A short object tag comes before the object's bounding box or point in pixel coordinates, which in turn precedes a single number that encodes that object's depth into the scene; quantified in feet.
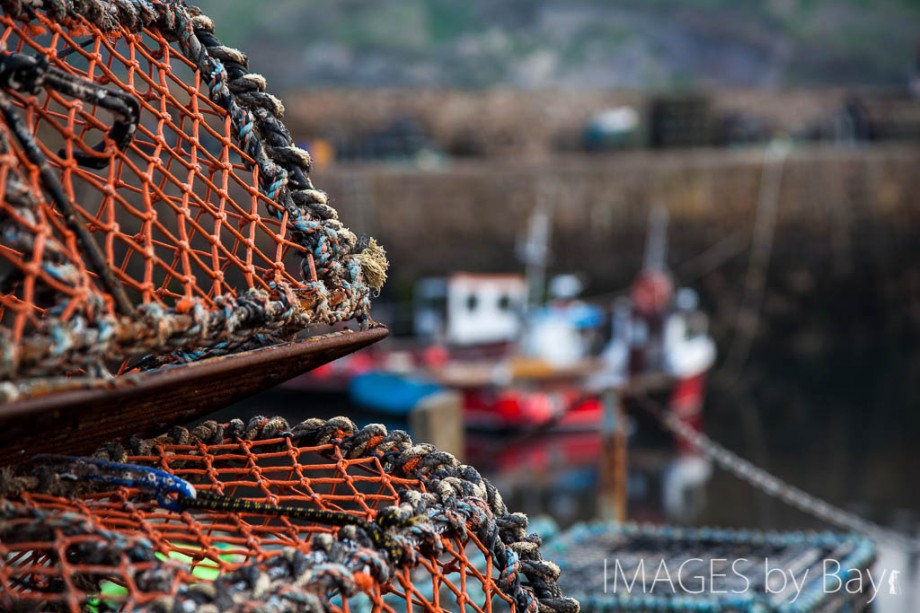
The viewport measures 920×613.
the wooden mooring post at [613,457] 23.13
